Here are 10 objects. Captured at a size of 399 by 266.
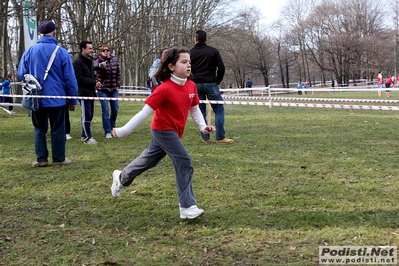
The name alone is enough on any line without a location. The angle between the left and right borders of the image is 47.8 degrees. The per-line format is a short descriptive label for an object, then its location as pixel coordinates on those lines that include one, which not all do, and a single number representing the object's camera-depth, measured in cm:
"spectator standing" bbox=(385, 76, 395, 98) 3722
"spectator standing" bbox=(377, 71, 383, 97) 3191
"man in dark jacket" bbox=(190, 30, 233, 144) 788
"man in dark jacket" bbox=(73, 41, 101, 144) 832
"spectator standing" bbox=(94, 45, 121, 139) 867
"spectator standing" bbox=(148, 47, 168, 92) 945
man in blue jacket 600
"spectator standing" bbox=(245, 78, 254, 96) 5159
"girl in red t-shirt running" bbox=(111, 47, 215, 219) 383
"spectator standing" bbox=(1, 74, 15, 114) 1844
